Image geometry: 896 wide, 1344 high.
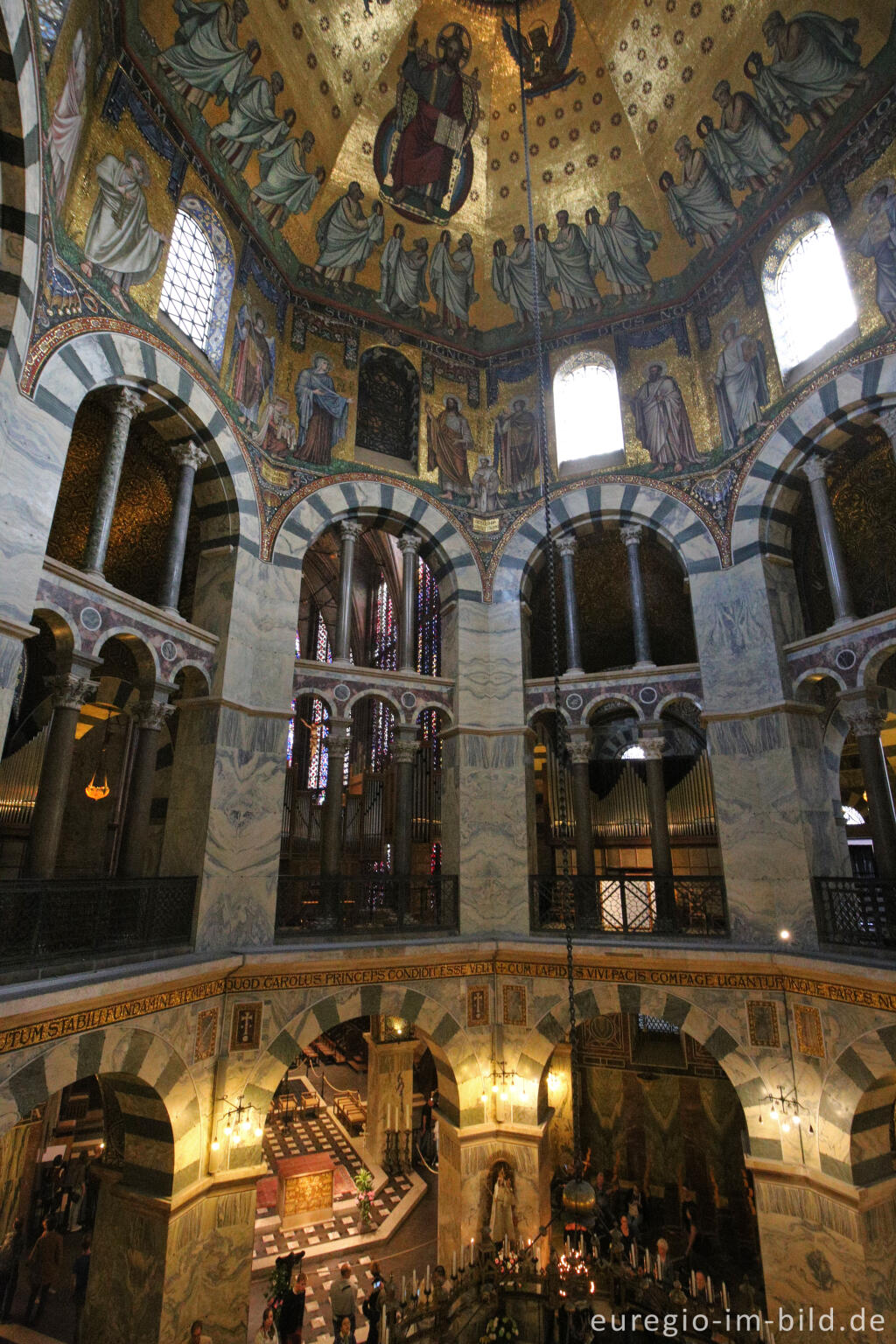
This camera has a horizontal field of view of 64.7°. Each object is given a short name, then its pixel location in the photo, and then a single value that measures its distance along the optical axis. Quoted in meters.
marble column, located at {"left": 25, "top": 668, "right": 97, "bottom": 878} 8.36
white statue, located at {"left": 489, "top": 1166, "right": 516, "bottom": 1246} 10.66
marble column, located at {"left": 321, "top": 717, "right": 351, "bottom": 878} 12.09
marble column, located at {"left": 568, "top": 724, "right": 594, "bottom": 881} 12.41
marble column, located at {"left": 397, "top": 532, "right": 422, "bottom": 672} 13.51
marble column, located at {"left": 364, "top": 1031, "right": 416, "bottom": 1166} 16.67
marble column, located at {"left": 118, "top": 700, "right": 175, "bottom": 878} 9.75
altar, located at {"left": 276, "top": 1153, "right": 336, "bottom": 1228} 13.77
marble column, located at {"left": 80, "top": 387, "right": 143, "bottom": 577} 9.31
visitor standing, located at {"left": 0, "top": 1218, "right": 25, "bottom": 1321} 10.70
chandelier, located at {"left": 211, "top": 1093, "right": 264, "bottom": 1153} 9.38
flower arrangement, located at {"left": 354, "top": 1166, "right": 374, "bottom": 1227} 13.87
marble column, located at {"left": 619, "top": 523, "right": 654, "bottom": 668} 12.80
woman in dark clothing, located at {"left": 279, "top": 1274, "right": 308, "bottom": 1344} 9.73
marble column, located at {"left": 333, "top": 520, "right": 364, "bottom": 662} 12.98
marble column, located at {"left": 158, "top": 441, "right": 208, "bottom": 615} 10.64
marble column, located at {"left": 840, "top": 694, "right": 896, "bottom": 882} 9.89
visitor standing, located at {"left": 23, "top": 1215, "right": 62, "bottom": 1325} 10.59
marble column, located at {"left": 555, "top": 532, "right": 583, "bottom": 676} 13.19
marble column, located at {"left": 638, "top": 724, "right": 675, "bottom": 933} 11.40
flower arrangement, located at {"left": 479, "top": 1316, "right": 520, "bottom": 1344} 8.91
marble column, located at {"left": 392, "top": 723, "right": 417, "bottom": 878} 12.73
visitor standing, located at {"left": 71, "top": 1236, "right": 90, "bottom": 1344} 10.59
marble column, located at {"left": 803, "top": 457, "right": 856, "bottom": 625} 10.67
